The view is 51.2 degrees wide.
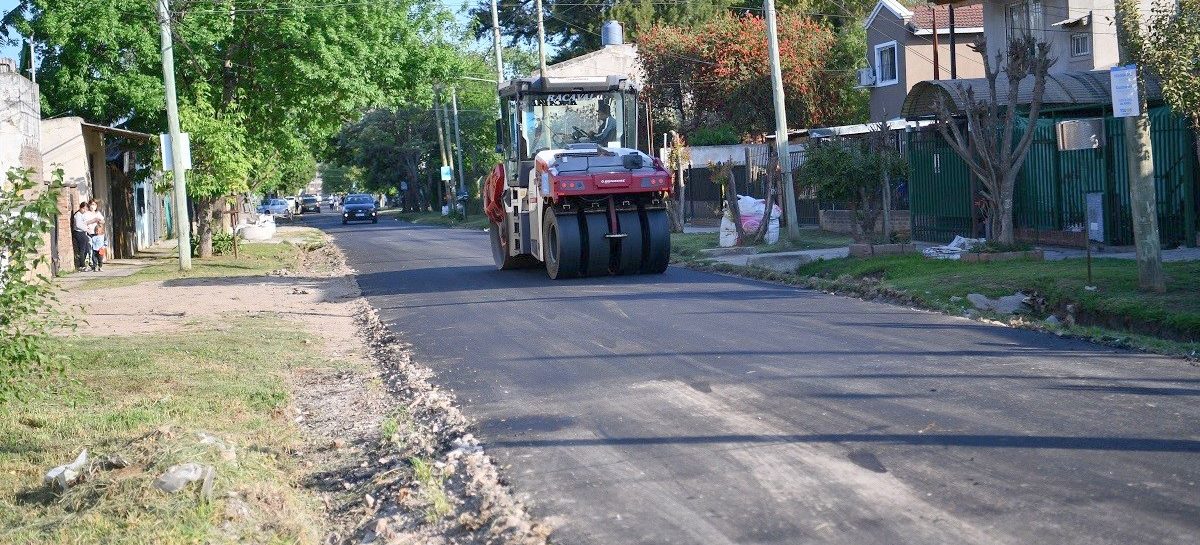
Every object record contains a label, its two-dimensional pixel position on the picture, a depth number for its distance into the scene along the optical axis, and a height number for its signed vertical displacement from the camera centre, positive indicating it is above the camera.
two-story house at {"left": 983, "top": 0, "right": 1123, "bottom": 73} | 30.12 +3.89
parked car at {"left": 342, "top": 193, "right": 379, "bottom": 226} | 63.09 +1.11
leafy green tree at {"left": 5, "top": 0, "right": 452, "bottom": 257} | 26.28 +3.86
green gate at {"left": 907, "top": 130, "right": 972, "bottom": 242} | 21.83 +0.14
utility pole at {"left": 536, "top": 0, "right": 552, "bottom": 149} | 20.50 +3.38
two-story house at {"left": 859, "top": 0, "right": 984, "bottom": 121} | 43.22 +5.31
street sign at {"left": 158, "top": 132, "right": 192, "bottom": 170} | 25.08 +1.89
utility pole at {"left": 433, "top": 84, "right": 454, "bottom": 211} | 63.01 +4.91
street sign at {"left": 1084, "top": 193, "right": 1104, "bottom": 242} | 18.72 -0.42
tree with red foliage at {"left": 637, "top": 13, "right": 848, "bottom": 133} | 45.72 +5.19
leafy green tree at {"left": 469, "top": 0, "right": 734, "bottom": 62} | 61.34 +10.44
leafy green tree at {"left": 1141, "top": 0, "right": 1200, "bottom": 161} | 13.30 +1.44
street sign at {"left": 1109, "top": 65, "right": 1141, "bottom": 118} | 12.44 +0.95
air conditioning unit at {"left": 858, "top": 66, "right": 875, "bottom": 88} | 45.16 +4.50
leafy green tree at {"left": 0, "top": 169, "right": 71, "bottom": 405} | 8.34 -0.19
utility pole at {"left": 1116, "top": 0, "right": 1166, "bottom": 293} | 12.86 -0.07
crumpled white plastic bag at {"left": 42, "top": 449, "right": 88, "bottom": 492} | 7.11 -1.29
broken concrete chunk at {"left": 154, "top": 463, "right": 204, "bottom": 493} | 6.66 -1.27
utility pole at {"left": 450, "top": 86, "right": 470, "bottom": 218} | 57.26 +3.65
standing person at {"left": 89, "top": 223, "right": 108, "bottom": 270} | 26.02 -0.02
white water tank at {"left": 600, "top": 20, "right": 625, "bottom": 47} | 58.06 +8.49
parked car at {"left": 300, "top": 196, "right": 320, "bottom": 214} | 102.88 +2.38
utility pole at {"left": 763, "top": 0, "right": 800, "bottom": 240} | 23.92 +1.41
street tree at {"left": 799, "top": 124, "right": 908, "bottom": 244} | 20.69 +0.54
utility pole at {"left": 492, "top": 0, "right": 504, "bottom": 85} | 44.52 +6.68
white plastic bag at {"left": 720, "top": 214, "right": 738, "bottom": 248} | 25.00 -0.49
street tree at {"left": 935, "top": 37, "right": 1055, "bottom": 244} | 17.52 +0.84
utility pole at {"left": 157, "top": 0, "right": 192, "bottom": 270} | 24.56 +1.98
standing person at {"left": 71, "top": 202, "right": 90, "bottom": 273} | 25.94 +0.27
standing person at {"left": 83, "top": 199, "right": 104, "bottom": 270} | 25.97 +0.55
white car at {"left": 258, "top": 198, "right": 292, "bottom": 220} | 74.31 +1.71
